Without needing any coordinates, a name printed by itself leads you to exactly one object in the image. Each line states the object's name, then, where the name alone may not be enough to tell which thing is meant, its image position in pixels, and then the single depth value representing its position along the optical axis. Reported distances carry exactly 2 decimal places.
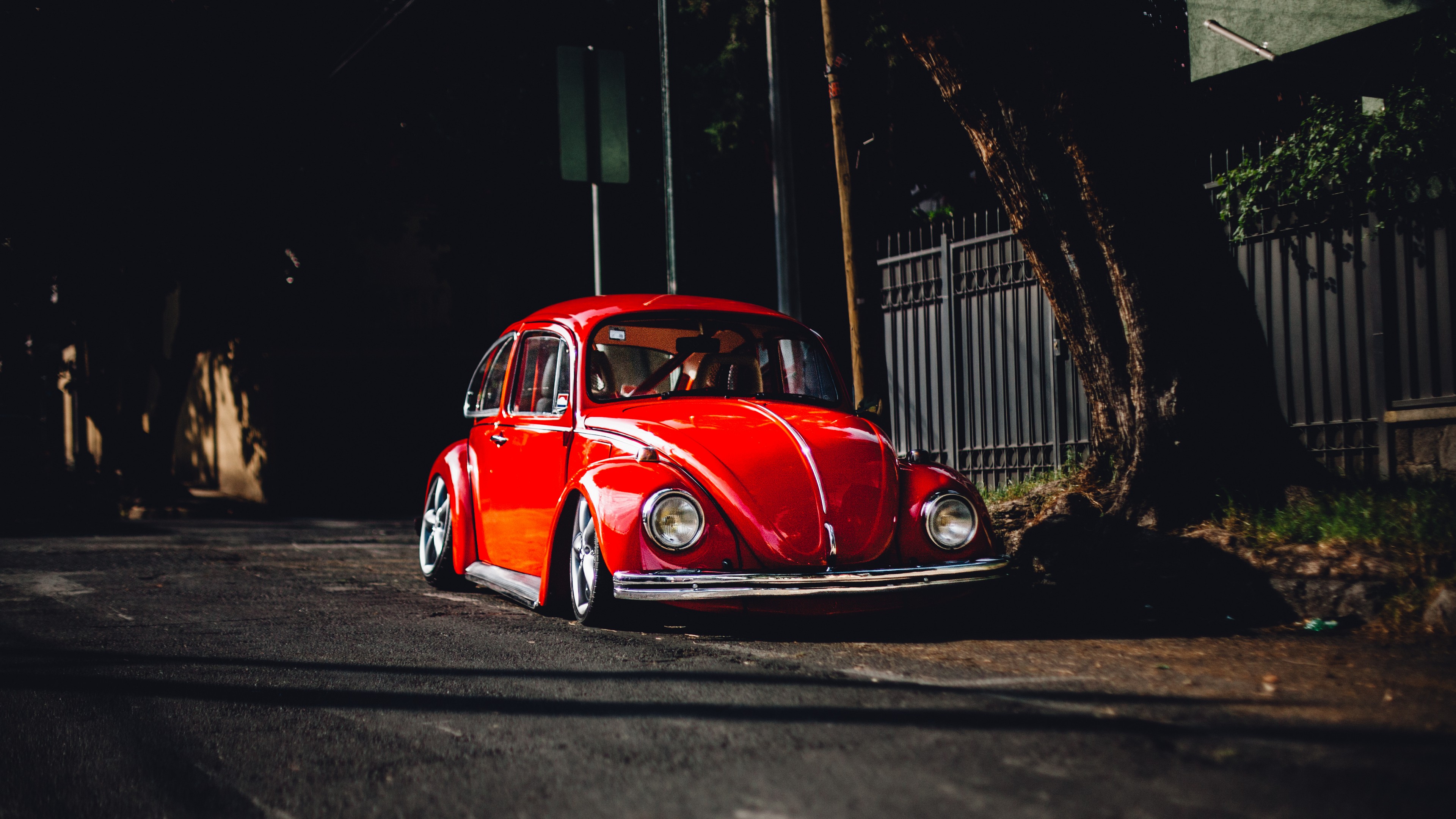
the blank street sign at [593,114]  12.50
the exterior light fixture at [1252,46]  9.30
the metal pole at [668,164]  11.95
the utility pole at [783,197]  10.74
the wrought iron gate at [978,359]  10.34
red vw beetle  5.91
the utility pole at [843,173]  9.52
